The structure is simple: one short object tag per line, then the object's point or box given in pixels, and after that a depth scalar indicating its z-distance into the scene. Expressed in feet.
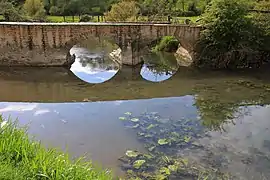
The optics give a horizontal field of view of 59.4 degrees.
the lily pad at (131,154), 21.33
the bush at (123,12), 58.31
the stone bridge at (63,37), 43.36
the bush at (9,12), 64.05
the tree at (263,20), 43.41
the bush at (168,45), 56.29
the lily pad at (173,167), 19.74
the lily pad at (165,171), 19.31
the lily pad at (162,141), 22.97
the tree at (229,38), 42.18
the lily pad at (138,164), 19.94
